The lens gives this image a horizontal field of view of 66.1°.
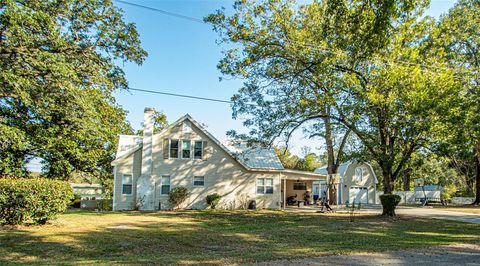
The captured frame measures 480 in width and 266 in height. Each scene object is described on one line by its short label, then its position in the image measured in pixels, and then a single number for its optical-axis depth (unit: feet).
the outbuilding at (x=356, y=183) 118.32
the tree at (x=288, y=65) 58.70
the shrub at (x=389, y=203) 64.90
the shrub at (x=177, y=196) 80.69
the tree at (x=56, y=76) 48.37
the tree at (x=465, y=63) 56.34
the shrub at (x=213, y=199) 82.58
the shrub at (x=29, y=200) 43.55
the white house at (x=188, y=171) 79.51
